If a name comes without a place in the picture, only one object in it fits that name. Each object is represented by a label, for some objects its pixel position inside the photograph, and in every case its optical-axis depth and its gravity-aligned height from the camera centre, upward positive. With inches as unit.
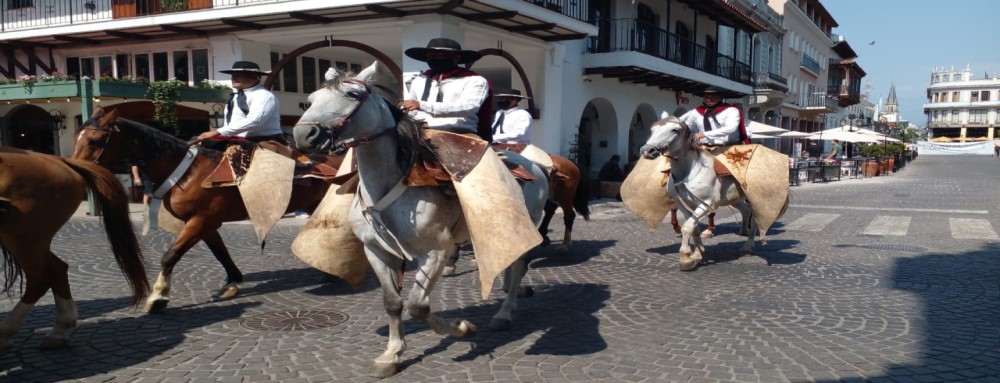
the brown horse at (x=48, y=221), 161.0 -21.4
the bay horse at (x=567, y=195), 329.1 -27.2
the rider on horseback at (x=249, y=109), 248.2 +14.6
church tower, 4820.9 +352.3
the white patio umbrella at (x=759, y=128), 808.1 +25.3
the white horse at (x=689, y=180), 278.2 -15.9
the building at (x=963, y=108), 3764.8 +249.9
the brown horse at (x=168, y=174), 210.2 -10.9
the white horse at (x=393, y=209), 145.3 -16.6
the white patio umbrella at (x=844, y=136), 1107.3 +20.9
